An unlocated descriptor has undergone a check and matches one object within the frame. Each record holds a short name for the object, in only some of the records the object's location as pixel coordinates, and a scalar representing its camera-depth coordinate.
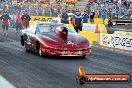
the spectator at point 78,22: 23.90
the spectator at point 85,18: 32.25
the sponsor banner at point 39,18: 41.96
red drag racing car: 13.22
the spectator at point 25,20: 29.61
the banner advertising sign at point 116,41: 18.19
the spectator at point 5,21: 26.96
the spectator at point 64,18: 31.39
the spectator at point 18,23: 30.37
